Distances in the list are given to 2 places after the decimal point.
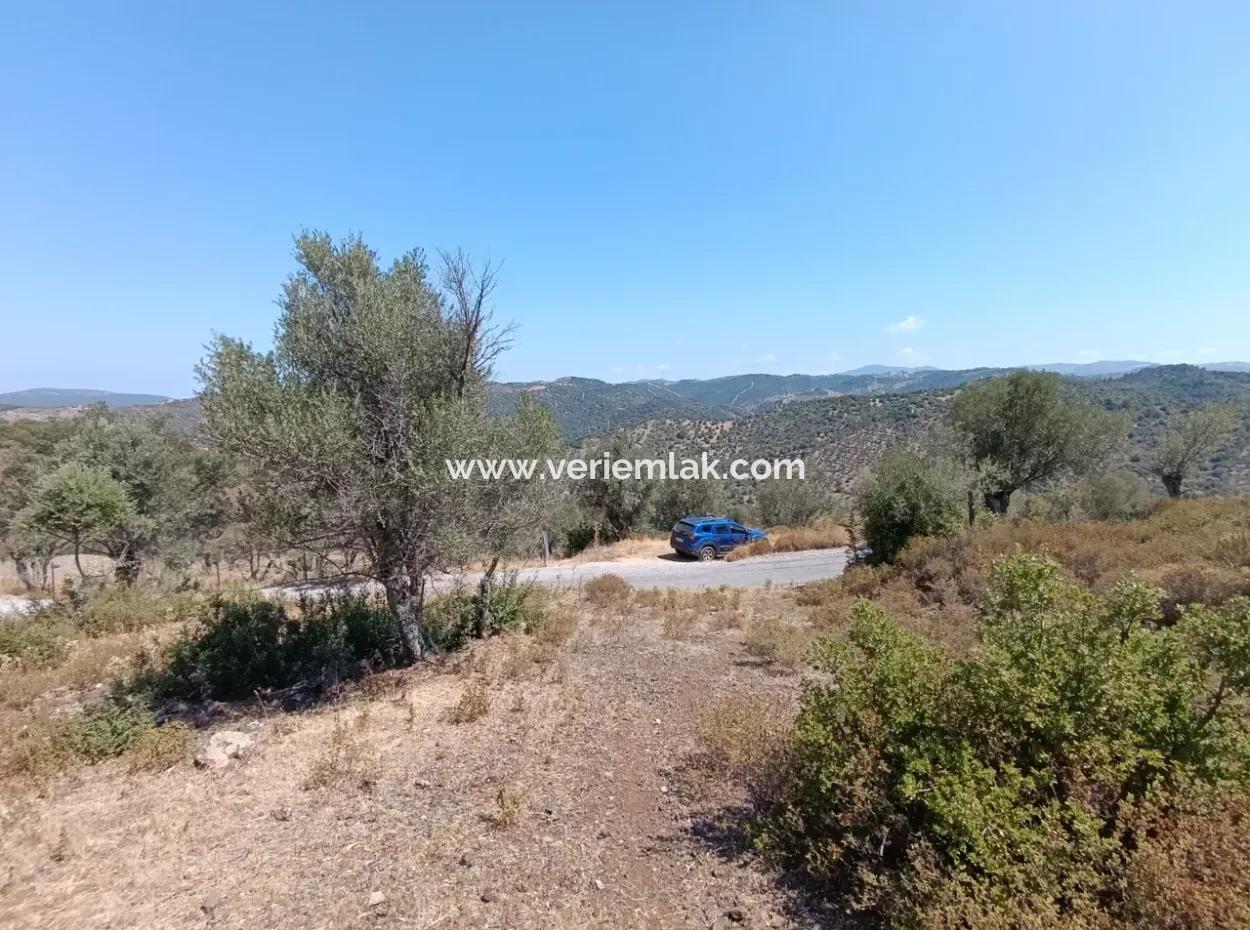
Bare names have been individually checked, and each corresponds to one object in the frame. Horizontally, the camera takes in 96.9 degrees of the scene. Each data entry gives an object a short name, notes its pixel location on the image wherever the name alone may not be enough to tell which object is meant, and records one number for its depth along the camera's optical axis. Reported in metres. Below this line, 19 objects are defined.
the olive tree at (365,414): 6.22
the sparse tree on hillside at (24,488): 18.23
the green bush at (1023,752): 2.69
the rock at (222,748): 5.41
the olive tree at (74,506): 10.98
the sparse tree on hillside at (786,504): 32.47
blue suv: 19.06
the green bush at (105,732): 5.48
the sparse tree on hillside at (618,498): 25.12
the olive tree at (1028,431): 21.12
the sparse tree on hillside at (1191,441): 25.59
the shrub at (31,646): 8.05
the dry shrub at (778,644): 7.71
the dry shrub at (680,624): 9.37
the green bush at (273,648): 7.23
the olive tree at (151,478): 15.34
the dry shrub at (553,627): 8.88
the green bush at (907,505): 12.60
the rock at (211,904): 3.53
